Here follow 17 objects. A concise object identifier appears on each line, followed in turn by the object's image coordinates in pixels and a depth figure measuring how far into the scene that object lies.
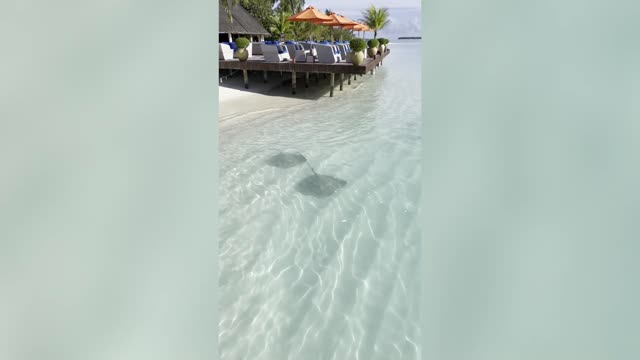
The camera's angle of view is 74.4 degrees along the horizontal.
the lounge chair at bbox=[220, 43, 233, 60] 15.37
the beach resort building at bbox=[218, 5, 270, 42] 24.86
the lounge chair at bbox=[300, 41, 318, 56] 15.21
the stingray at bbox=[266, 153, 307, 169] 6.87
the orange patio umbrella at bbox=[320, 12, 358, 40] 18.23
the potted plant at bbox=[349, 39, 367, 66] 13.05
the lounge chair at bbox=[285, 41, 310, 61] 15.04
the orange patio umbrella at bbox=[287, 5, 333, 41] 16.78
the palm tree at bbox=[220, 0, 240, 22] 22.30
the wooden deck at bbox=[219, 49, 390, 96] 13.48
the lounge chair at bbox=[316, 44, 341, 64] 14.19
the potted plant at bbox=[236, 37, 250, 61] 14.62
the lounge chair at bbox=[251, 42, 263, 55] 18.56
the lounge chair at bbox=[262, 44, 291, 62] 14.50
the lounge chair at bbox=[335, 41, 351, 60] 16.98
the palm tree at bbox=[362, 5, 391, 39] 41.47
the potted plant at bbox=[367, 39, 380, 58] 17.11
